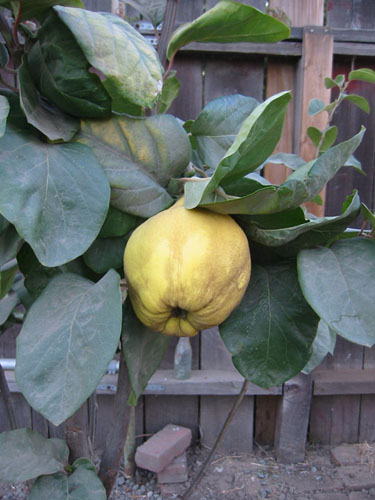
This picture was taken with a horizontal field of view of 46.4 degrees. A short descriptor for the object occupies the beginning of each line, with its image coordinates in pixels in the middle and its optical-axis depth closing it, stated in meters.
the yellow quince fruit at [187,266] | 0.31
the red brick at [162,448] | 1.51
